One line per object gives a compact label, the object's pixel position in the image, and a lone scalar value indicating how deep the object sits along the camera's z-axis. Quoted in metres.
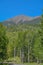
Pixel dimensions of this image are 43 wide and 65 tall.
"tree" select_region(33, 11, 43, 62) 47.33
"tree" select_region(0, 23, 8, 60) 64.62
